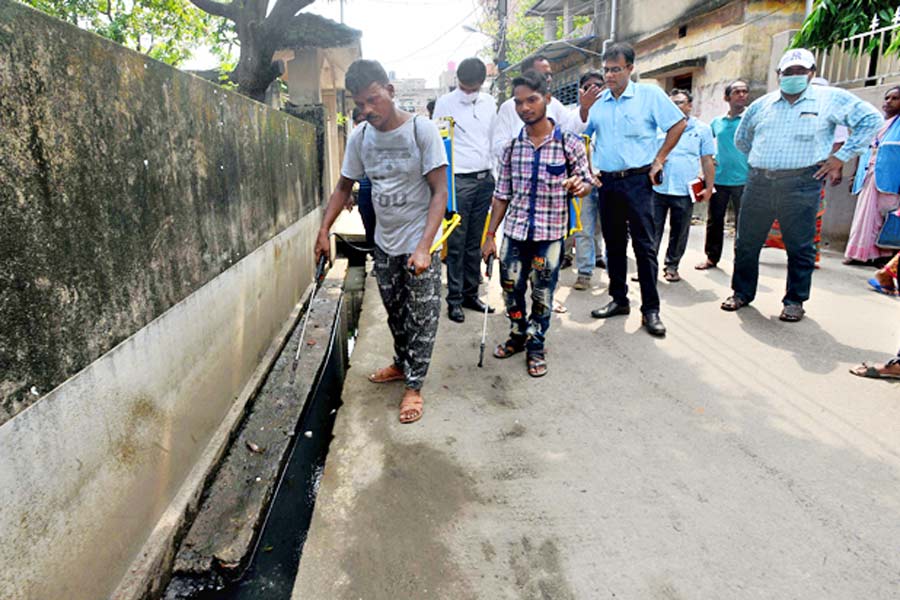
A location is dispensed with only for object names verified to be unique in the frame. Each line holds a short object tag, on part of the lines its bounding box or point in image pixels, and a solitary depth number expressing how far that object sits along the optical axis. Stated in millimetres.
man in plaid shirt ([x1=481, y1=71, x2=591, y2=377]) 3318
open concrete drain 2127
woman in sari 5465
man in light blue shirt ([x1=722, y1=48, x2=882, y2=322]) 3893
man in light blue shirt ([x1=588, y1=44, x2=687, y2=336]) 3920
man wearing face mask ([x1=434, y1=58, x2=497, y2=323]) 4500
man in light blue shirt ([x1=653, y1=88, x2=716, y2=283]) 5246
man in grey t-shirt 2801
